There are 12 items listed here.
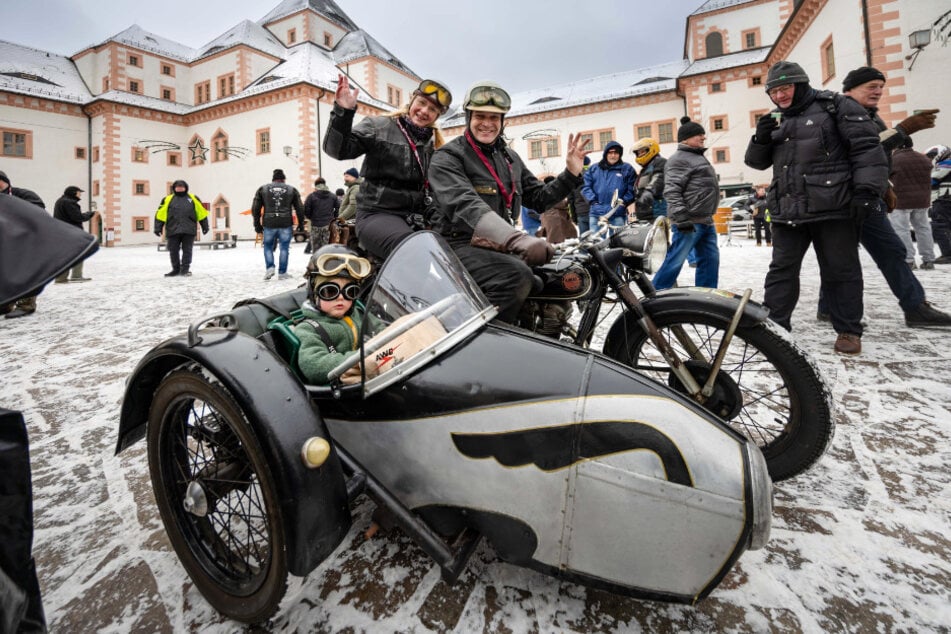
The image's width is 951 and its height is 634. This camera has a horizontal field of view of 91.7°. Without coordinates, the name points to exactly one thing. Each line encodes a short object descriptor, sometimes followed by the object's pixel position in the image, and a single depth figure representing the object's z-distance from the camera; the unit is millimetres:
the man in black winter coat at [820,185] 3090
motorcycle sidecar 987
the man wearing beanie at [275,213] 8898
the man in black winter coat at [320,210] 10062
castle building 29672
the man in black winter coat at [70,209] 7992
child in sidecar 1670
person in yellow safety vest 9477
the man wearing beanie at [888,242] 3559
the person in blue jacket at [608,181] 6699
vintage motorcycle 1664
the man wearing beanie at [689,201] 4531
